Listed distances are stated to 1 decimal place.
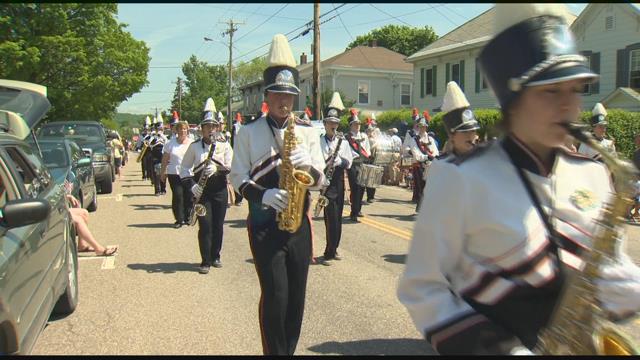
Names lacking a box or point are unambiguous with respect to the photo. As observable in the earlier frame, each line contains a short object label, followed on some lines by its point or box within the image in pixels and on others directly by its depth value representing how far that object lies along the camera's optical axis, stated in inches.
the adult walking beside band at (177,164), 439.8
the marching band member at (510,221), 73.3
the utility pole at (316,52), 1020.5
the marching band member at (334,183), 331.9
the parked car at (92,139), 692.1
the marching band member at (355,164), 465.1
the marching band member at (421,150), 505.0
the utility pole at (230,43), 1998.0
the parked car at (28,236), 142.3
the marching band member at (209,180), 312.7
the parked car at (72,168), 416.8
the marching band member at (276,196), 157.6
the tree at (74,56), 1121.4
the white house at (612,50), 875.4
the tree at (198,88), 2728.8
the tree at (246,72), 3836.1
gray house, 1788.9
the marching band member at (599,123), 463.7
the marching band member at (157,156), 697.4
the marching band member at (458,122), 259.1
